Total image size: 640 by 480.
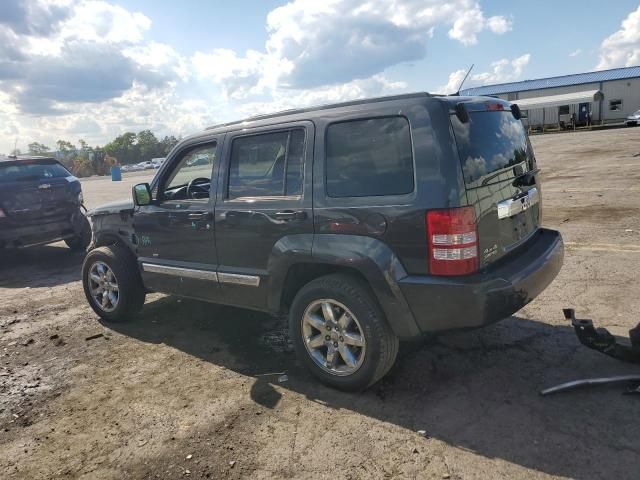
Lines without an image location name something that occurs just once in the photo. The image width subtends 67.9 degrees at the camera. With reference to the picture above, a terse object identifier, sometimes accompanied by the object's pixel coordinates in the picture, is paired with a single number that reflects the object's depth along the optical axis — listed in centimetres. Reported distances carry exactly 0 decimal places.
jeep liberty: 285
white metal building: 4403
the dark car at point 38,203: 762
